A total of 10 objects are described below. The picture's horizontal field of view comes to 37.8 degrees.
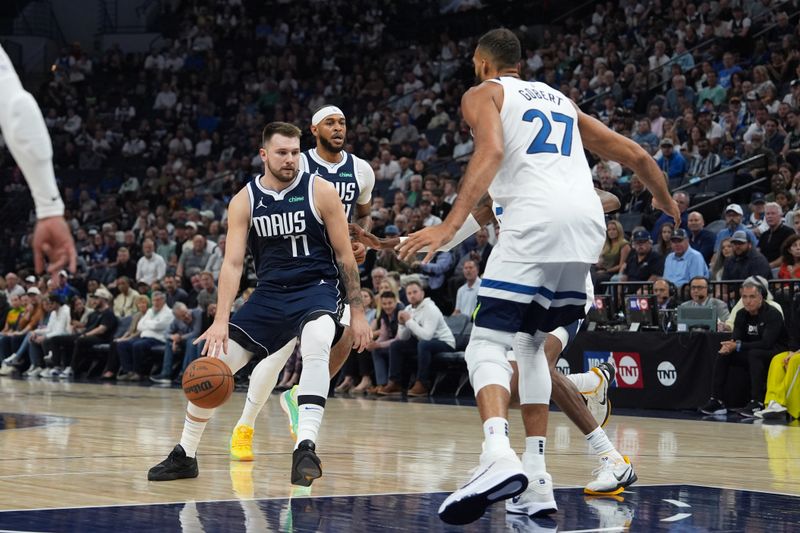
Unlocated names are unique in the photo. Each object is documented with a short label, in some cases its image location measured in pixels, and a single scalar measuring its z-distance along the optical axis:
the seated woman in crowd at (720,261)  13.05
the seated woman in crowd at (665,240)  13.97
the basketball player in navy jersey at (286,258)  6.70
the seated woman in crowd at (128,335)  19.25
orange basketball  6.44
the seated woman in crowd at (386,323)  15.45
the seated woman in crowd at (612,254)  14.38
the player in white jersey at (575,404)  5.86
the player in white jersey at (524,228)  4.94
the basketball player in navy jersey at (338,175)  7.55
